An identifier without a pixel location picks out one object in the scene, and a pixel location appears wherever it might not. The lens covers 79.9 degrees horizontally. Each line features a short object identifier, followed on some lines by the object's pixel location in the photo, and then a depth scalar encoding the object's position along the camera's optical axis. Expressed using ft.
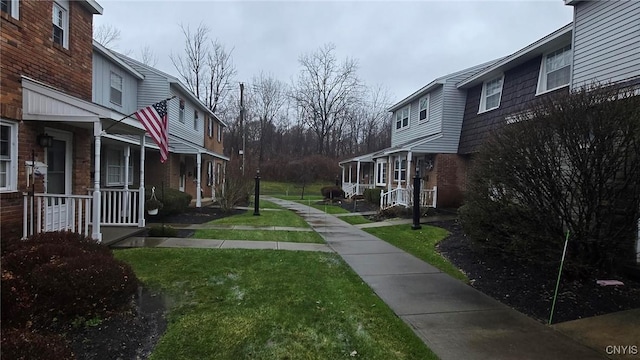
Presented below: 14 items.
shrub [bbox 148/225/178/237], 32.42
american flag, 29.76
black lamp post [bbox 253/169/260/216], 52.80
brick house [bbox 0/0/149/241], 22.26
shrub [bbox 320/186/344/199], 93.71
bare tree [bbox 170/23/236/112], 141.18
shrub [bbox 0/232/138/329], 13.74
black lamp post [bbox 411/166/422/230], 40.20
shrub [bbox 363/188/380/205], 71.12
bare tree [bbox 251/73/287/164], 172.44
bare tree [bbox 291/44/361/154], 172.96
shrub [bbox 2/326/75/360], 9.32
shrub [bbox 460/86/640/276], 17.24
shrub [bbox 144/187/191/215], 45.03
